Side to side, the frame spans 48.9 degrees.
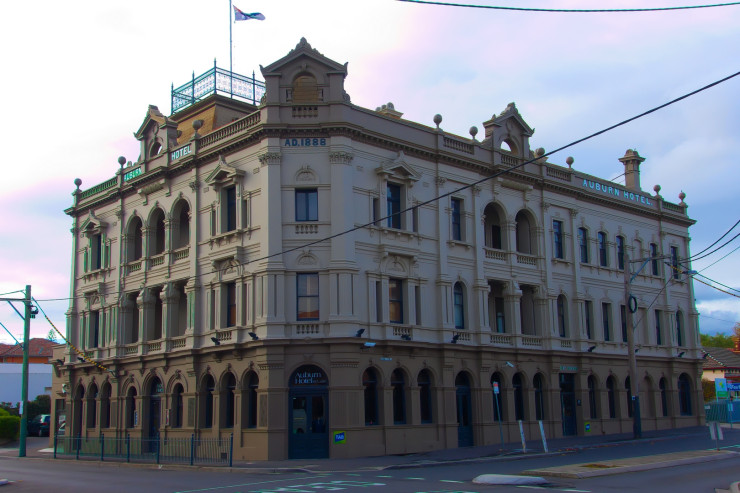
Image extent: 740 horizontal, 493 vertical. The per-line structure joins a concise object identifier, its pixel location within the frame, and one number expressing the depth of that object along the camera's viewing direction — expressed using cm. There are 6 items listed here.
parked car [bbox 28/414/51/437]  5653
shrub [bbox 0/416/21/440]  5012
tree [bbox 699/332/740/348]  11700
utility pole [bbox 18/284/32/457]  3884
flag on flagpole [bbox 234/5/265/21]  3878
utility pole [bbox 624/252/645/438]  3766
